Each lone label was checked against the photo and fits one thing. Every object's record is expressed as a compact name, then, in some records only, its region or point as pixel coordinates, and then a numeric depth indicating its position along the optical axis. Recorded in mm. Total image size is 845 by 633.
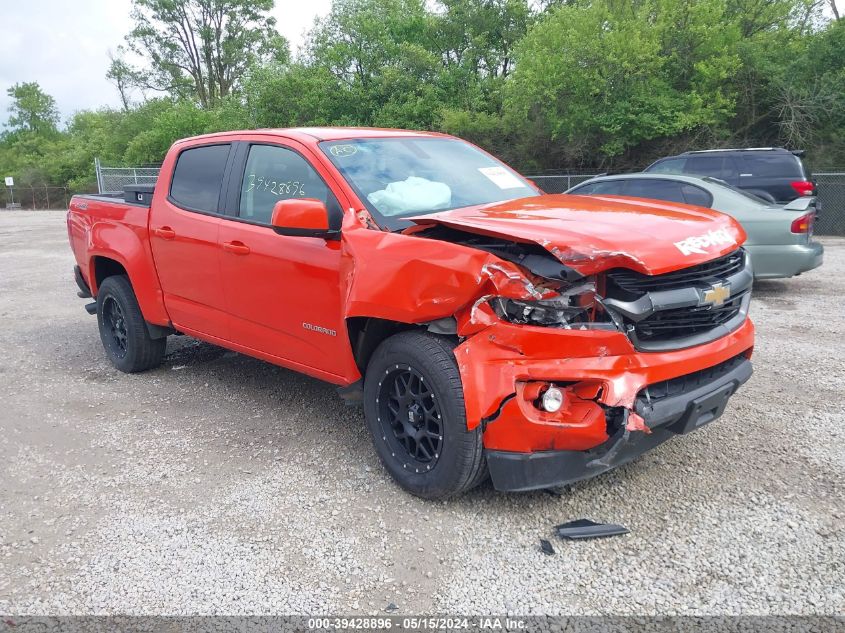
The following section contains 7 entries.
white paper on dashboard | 4307
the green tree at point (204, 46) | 45375
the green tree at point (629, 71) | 16375
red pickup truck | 2811
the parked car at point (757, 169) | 10312
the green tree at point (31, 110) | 63719
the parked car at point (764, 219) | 7629
